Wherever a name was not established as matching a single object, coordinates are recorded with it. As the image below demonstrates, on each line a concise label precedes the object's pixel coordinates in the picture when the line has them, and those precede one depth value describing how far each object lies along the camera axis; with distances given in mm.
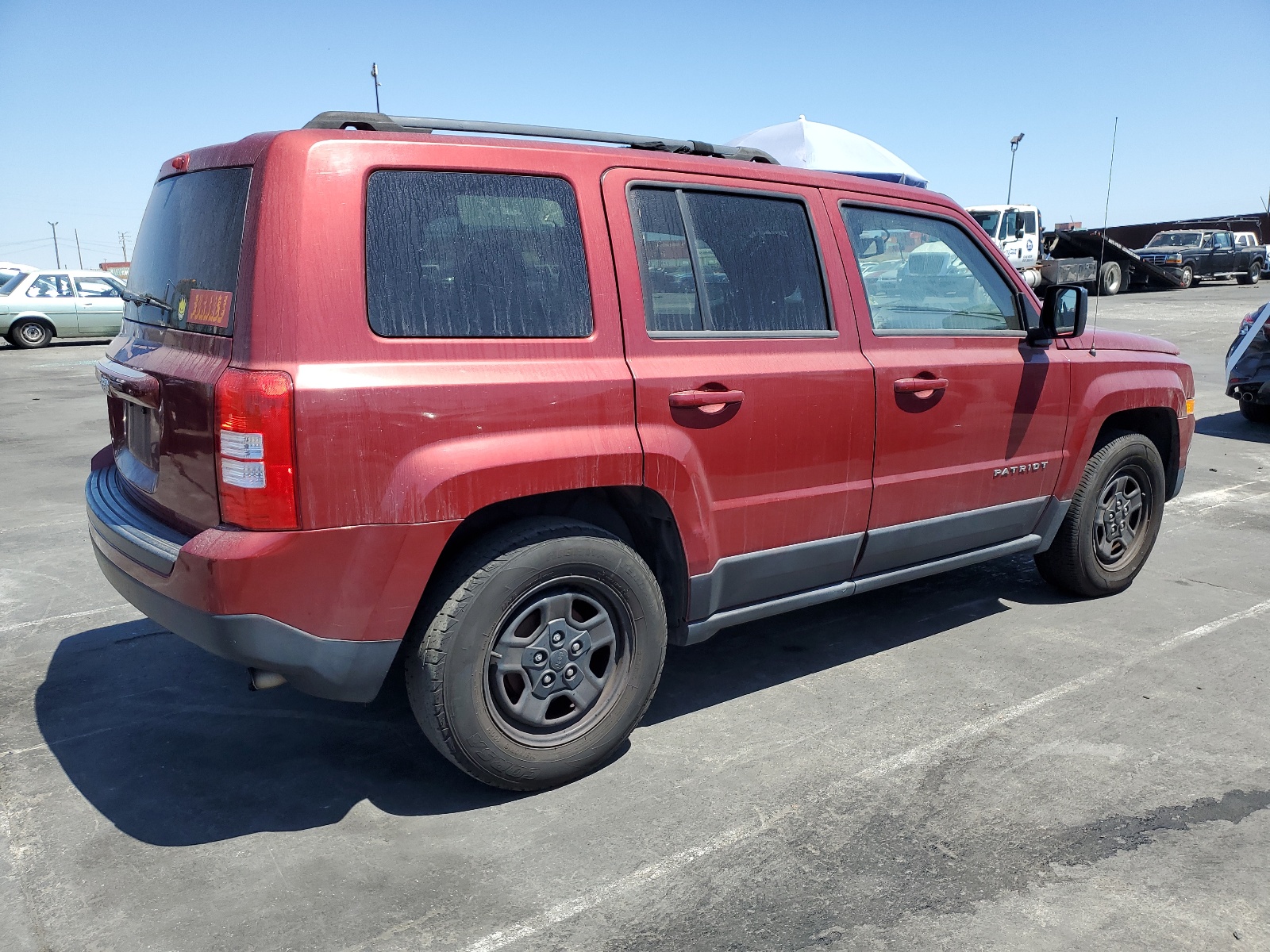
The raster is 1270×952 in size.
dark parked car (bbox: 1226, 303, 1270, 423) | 9469
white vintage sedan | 19953
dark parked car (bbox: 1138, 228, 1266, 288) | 32125
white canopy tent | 13414
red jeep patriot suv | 2762
